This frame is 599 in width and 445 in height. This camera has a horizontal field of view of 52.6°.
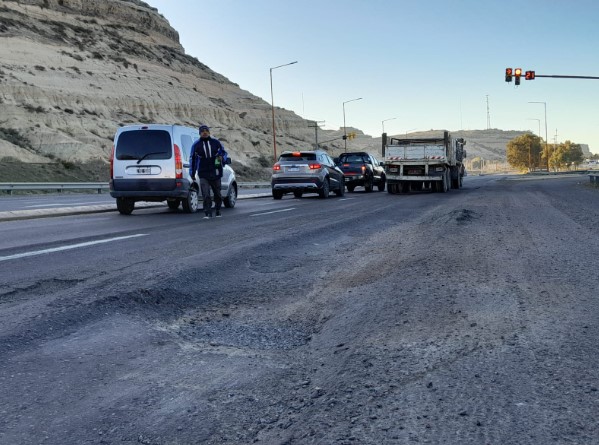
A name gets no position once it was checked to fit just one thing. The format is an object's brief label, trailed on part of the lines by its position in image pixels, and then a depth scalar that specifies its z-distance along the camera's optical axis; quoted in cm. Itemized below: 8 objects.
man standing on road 1397
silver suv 2211
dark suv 3006
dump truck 2602
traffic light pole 3094
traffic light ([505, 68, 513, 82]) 3356
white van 1500
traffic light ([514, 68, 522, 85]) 3334
